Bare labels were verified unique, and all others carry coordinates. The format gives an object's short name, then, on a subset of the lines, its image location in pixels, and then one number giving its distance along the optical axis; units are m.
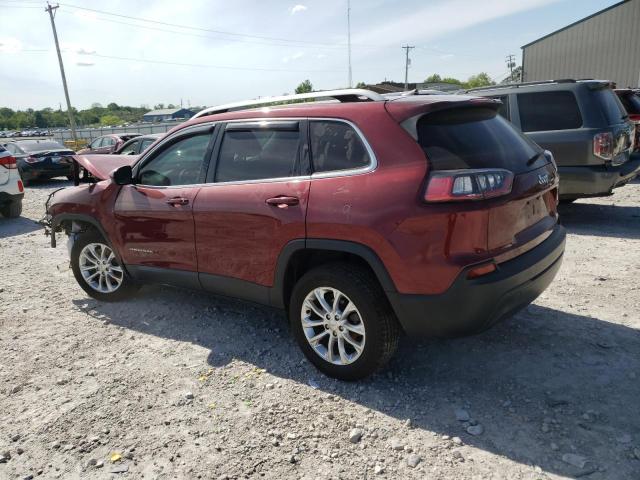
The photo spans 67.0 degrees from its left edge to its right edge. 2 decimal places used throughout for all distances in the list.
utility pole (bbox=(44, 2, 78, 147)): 39.22
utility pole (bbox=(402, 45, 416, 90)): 72.31
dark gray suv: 6.23
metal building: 24.55
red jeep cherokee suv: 2.60
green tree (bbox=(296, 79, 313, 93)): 87.98
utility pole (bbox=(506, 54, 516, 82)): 87.44
